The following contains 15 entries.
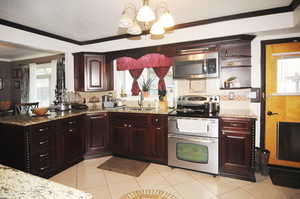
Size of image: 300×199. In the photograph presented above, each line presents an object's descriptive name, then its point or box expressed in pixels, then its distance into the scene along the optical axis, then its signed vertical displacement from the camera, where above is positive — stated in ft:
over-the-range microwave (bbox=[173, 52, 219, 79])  9.04 +1.69
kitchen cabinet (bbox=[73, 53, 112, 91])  11.52 +1.70
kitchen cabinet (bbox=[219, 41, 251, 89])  8.77 +1.76
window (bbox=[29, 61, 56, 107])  15.90 +1.22
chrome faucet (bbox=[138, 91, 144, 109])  11.62 -0.33
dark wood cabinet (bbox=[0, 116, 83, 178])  7.29 -2.48
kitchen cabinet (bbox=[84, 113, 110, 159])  10.46 -2.57
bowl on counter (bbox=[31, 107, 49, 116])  8.73 -0.82
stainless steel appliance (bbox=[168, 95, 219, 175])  8.17 -2.20
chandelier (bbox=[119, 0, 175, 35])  5.22 +2.62
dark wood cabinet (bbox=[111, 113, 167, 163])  9.39 -2.46
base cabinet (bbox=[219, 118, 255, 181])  7.66 -2.53
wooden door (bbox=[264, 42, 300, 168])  8.67 +0.00
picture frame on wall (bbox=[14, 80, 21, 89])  18.22 +1.34
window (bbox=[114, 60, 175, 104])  11.41 +1.07
